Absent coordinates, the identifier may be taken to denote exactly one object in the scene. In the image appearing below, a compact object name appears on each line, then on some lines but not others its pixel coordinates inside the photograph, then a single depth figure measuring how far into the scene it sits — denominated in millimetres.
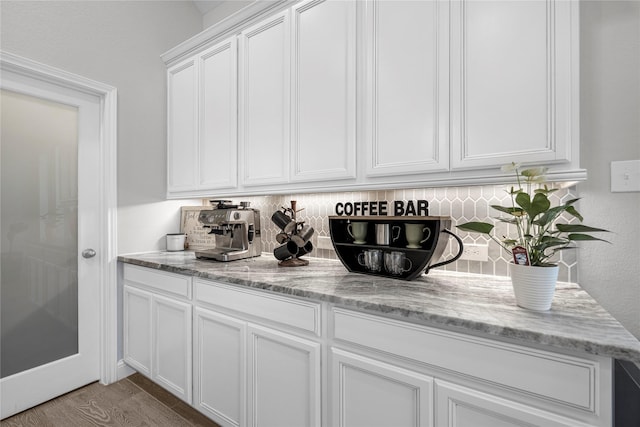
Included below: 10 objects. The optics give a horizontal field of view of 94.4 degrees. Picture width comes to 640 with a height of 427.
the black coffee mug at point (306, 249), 1813
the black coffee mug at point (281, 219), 1802
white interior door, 1852
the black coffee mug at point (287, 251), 1777
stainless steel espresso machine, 1982
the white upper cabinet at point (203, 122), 2084
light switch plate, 1220
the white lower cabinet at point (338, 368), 843
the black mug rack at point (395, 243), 1336
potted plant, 927
